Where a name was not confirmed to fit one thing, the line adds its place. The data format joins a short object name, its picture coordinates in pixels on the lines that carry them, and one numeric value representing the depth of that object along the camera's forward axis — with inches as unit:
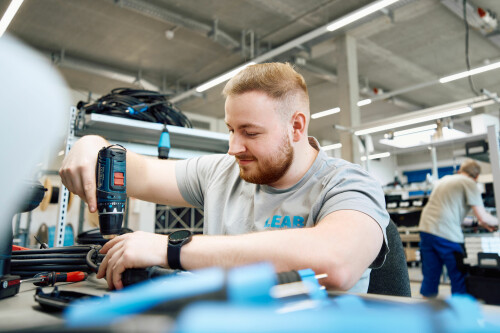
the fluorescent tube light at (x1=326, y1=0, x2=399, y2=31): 145.1
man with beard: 25.7
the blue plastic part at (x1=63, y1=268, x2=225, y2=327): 8.4
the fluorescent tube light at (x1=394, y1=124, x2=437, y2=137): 169.5
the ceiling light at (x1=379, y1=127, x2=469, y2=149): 161.8
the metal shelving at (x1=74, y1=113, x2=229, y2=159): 63.2
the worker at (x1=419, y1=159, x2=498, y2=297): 146.2
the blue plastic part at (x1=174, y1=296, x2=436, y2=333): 6.5
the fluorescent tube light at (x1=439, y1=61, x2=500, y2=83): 197.8
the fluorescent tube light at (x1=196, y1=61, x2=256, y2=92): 208.8
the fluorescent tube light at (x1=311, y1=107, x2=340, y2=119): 325.1
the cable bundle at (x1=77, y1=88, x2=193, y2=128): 66.9
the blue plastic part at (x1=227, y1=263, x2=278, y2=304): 8.6
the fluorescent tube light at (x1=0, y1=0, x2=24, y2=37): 137.5
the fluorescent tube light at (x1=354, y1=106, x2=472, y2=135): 141.1
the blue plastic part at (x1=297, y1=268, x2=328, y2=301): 13.7
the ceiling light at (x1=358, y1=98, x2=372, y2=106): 277.3
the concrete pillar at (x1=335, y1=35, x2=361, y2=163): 218.1
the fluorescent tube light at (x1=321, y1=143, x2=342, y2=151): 350.1
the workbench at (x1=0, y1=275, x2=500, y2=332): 7.1
